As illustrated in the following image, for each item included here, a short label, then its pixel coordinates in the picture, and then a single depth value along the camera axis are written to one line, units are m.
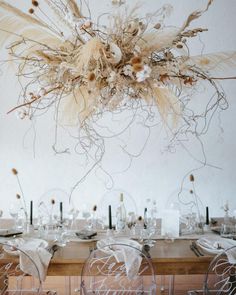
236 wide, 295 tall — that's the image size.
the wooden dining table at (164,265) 1.90
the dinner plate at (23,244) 1.95
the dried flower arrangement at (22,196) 3.79
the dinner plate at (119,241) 2.12
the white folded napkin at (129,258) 1.74
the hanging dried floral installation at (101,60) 2.00
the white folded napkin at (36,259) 1.80
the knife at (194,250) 1.99
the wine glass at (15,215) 2.68
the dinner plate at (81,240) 2.33
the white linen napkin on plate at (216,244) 2.00
